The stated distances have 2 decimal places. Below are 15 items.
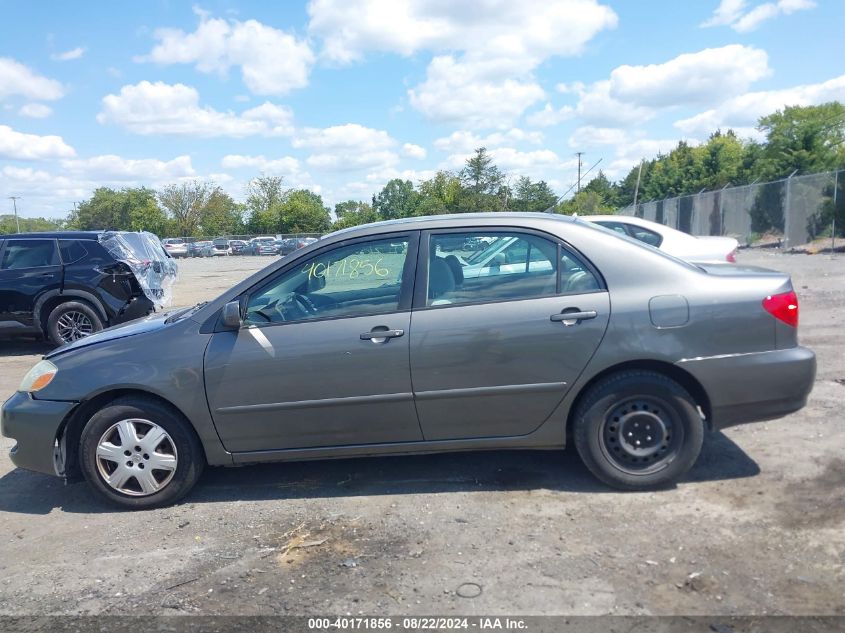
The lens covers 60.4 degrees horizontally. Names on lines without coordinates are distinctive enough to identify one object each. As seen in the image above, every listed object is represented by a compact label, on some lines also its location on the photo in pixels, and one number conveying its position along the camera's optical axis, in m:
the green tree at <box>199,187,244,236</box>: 79.38
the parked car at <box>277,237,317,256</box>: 55.39
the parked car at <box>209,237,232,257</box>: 60.31
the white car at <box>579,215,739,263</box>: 8.91
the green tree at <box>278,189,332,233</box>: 74.75
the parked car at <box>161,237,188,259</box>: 56.70
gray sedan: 4.28
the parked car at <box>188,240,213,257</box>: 58.78
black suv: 10.20
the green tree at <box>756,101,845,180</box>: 34.28
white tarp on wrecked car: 10.56
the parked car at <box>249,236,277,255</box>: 58.53
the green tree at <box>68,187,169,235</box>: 68.81
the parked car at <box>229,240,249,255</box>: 60.53
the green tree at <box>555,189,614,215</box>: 37.00
